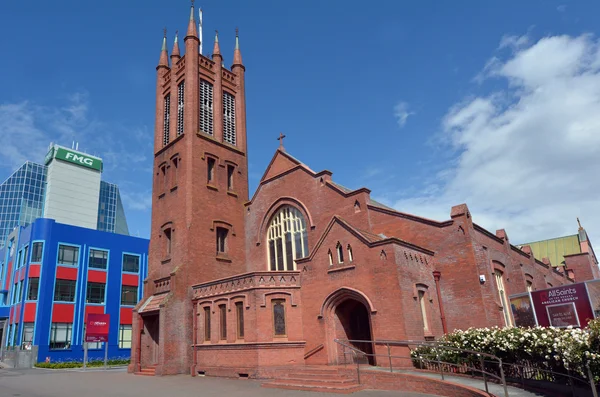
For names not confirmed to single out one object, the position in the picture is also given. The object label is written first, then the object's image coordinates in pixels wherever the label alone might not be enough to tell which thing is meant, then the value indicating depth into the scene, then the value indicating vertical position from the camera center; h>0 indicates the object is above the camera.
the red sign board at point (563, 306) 13.48 +0.24
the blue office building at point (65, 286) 36.38 +5.92
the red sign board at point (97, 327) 31.20 +1.62
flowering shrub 9.77 -0.84
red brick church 19.00 +3.53
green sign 100.88 +45.30
